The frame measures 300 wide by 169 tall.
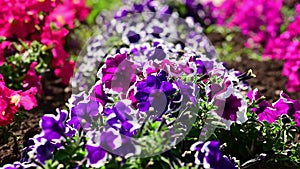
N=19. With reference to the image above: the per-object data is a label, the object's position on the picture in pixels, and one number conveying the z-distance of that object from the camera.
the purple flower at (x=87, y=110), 2.69
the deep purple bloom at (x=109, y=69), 2.95
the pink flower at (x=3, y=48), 3.55
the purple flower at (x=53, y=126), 2.47
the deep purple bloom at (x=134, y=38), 4.32
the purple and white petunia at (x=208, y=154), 2.48
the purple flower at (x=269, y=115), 3.02
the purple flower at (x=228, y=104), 2.80
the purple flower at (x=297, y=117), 3.05
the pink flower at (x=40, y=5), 3.87
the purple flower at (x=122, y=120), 2.50
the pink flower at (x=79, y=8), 4.97
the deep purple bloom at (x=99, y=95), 2.90
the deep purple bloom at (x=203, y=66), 3.10
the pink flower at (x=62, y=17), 4.34
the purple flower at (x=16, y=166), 2.62
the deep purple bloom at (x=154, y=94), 2.66
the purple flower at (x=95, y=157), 2.38
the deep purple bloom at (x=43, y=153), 2.50
